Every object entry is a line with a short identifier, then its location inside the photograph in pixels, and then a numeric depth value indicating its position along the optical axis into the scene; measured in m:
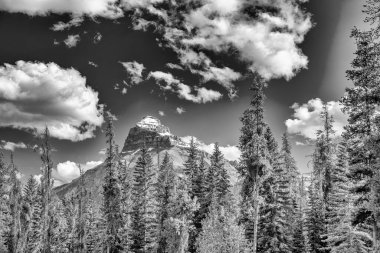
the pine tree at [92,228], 54.56
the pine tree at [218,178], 47.53
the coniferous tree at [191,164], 51.00
